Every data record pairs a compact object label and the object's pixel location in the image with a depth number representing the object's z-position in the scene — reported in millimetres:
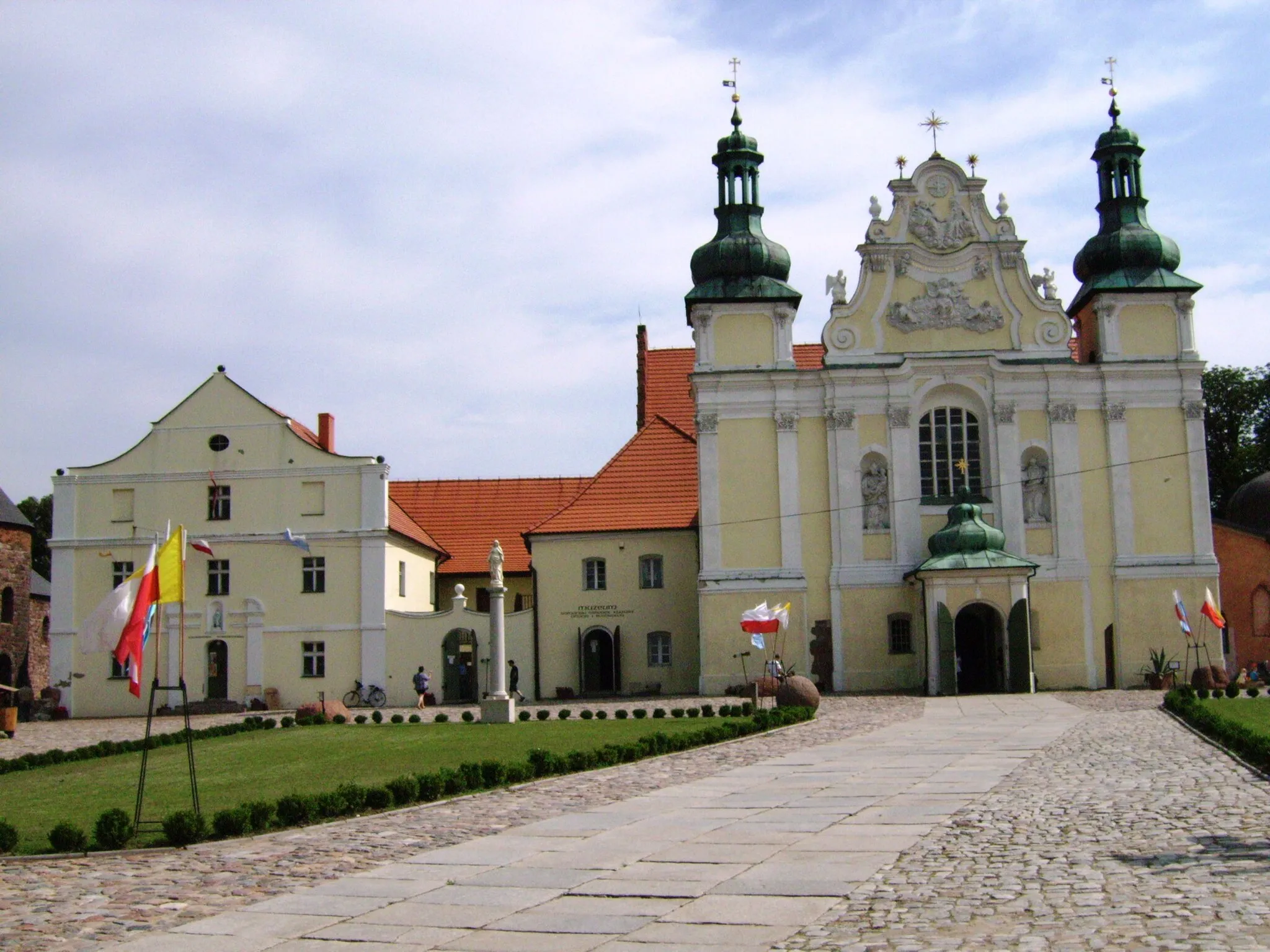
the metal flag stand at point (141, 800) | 14320
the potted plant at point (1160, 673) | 41594
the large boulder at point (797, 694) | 31578
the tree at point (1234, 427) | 68750
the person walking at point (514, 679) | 46094
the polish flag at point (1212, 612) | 40750
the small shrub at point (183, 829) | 13305
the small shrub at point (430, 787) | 16719
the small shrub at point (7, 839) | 13086
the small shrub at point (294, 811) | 14531
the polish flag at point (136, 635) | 15781
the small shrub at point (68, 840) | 13078
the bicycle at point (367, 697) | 44781
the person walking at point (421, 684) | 43500
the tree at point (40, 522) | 76500
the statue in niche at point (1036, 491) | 44188
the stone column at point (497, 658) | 31938
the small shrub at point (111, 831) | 13234
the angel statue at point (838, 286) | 45000
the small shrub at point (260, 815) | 14203
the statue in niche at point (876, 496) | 44000
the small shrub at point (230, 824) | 13852
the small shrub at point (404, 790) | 16234
